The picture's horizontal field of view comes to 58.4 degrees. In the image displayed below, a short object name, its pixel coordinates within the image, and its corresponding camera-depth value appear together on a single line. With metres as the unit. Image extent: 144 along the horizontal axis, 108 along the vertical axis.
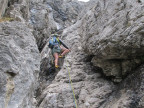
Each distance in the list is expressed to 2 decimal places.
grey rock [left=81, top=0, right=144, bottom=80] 5.03
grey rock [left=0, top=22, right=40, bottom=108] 4.26
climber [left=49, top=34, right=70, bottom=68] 9.18
